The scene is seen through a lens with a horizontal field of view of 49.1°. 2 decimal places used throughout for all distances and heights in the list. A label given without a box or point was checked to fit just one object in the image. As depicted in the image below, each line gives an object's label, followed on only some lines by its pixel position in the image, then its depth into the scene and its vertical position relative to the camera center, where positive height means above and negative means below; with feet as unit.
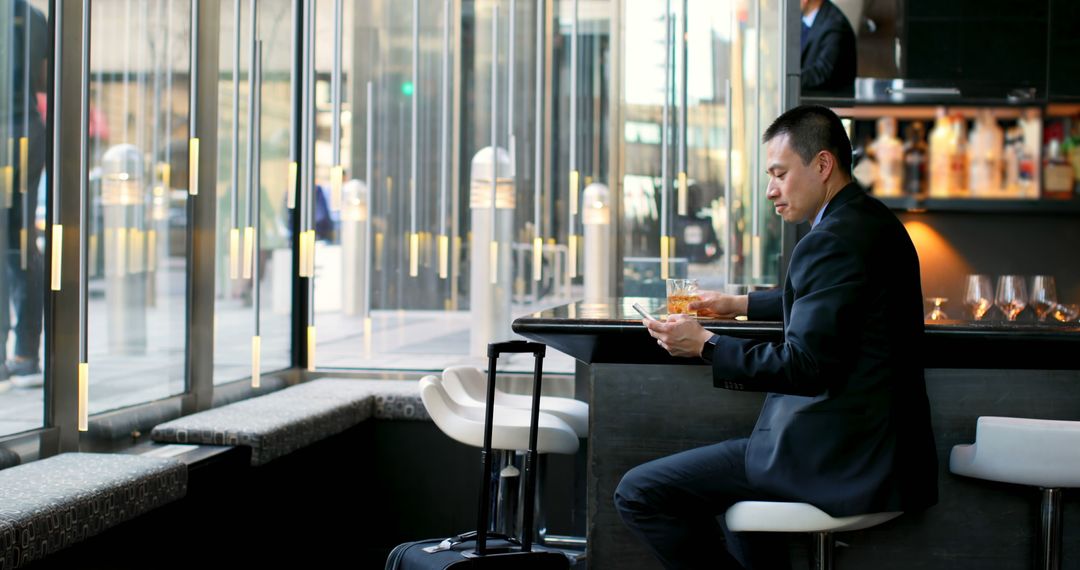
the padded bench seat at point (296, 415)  12.44 -1.72
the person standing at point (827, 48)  15.44 +2.91
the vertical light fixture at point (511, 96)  16.10 +2.34
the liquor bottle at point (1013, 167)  16.52 +1.46
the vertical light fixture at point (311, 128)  15.56 +1.86
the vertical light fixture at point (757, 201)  15.90 +0.92
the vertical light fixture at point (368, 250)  16.43 +0.23
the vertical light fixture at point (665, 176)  15.92 +1.25
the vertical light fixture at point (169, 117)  12.94 +1.62
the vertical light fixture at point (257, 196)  14.31 +0.85
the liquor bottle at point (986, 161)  16.55 +1.54
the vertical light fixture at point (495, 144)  16.06 +1.67
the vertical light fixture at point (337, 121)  15.56 +1.96
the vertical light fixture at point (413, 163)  16.31 +1.45
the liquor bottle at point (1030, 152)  16.44 +1.67
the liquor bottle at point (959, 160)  16.53 +1.55
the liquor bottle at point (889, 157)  16.63 +1.60
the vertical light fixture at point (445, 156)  16.21 +1.53
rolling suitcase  9.86 -2.44
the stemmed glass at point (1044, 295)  12.37 -0.25
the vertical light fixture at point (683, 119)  15.88 +2.02
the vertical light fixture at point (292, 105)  16.14 +2.25
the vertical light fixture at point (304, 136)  14.92 +1.76
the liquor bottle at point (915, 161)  16.74 +1.55
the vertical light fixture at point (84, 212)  10.75 +0.48
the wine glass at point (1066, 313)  12.65 -0.45
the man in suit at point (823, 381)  7.94 -0.76
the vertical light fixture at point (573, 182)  16.06 +1.17
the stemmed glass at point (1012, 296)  12.04 -0.25
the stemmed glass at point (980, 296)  13.20 -0.28
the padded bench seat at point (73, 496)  8.38 -1.82
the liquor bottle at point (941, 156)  16.57 +1.61
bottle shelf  16.19 +0.91
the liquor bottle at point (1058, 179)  16.35 +1.28
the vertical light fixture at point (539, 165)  16.02 +1.40
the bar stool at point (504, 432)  10.57 -1.48
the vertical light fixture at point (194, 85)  13.25 +2.02
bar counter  9.18 -1.13
